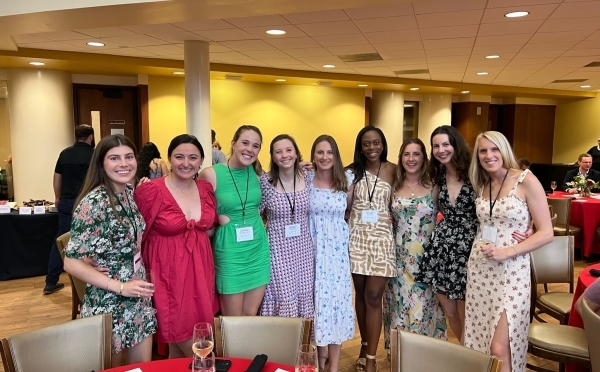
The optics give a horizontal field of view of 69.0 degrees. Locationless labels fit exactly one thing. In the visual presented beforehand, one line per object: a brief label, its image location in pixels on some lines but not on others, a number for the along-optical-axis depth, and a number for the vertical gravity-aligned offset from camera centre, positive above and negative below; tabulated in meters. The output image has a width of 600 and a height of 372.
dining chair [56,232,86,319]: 3.10 -1.03
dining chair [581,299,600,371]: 1.85 -0.79
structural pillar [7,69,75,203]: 6.53 +0.26
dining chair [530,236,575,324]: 3.26 -0.86
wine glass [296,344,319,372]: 1.37 -0.68
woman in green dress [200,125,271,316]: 2.48 -0.50
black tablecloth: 5.05 -1.16
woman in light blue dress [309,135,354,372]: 2.72 -0.63
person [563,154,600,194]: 6.89 -0.38
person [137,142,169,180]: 3.93 -0.17
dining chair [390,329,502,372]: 1.57 -0.79
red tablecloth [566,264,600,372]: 2.53 -0.88
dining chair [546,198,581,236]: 5.68 -0.87
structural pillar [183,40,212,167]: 5.26 +0.67
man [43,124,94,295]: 4.81 -0.33
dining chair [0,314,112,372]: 1.64 -0.81
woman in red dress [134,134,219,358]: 2.23 -0.53
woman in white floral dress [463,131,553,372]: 2.31 -0.54
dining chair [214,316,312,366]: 1.84 -0.81
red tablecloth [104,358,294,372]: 1.57 -0.81
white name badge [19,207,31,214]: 5.09 -0.78
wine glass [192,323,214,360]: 1.45 -0.66
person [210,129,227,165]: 6.46 -0.17
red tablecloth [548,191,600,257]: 5.96 -1.01
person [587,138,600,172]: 9.32 -0.21
